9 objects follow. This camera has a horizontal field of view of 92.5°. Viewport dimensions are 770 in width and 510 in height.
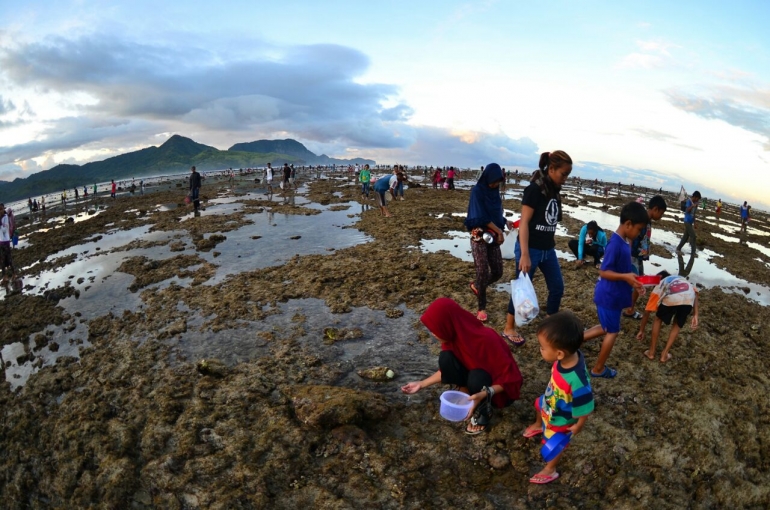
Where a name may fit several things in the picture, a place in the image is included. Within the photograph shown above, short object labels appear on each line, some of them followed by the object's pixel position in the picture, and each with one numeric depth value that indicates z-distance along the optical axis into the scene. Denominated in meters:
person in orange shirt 4.62
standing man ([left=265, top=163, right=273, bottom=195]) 25.51
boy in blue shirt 3.98
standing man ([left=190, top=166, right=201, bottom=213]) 17.77
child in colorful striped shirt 2.85
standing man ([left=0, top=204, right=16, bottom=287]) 10.44
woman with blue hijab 5.14
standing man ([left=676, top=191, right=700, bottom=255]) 10.61
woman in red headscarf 3.51
